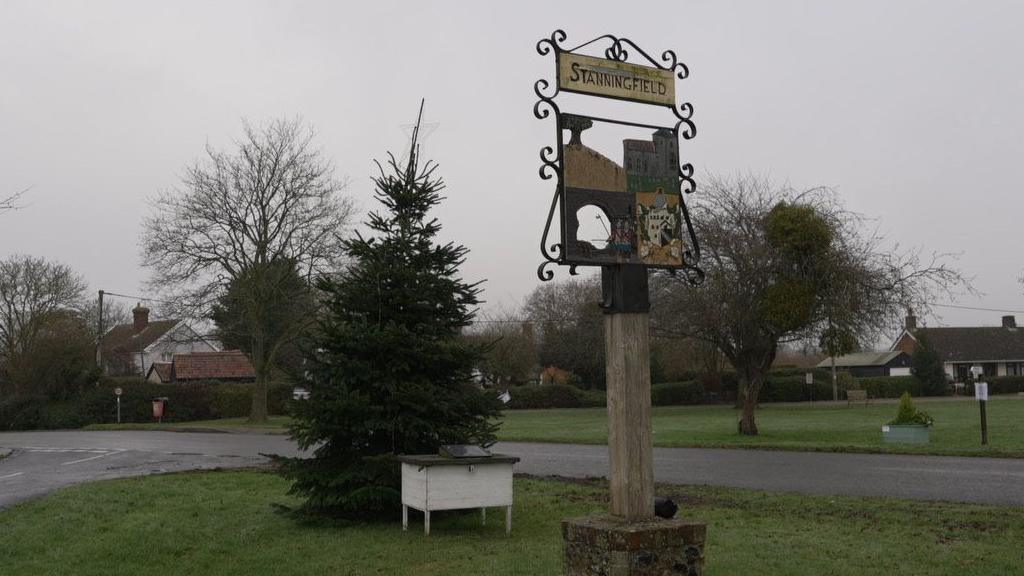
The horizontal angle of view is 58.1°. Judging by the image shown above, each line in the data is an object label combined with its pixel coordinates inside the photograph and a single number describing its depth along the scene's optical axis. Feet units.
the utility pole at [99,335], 168.96
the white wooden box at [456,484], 32.14
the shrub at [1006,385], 206.59
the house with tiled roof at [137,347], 242.99
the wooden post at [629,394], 19.88
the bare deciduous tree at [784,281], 79.15
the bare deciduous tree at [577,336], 184.55
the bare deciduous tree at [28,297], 182.29
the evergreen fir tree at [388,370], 35.65
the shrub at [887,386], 193.06
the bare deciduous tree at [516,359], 196.03
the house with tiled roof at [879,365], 283.18
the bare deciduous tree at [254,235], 126.00
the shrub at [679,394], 180.24
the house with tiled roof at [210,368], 198.59
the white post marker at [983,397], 67.87
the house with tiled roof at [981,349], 256.52
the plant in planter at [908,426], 71.92
